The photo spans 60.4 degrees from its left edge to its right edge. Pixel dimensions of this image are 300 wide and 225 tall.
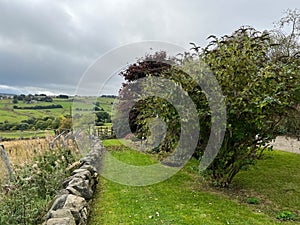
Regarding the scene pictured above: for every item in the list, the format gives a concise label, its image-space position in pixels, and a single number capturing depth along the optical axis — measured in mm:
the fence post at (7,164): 4395
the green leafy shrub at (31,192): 3320
